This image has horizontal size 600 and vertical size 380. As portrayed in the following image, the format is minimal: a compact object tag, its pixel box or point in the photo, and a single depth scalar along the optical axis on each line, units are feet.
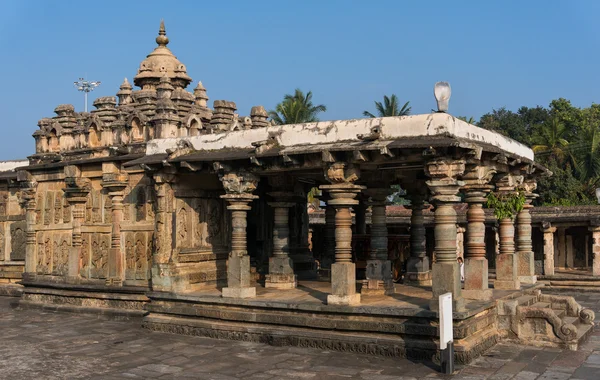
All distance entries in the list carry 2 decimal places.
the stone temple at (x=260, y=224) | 34.58
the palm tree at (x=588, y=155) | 114.32
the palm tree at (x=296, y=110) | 119.96
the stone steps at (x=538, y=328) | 35.27
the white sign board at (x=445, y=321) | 29.60
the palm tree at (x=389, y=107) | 123.95
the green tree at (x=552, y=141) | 119.65
